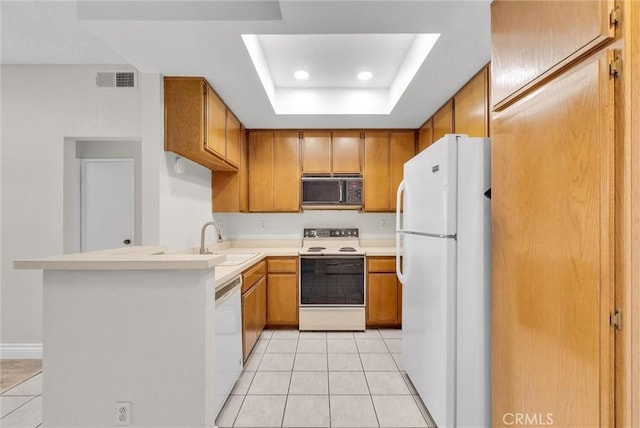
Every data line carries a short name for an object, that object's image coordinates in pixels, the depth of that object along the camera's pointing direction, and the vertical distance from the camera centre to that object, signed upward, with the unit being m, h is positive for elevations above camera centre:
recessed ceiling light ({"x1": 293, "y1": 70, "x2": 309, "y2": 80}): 2.81 +1.33
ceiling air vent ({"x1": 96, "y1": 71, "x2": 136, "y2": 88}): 2.56 +1.15
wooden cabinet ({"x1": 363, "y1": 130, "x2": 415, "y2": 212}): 3.66 +0.65
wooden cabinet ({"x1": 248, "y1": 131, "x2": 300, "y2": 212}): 3.67 +0.55
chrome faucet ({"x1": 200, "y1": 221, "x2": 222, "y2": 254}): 2.49 -0.28
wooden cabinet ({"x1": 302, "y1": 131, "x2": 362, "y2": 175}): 3.66 +0.77
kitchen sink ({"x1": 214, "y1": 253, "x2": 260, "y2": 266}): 2.97 -0.43
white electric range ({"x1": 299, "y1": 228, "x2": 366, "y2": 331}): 3.32 -0.86
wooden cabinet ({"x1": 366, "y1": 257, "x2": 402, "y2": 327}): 3.38 -0.89
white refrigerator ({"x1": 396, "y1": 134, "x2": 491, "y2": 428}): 1.56 -0.36
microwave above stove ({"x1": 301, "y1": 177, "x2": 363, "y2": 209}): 3.59 +0.27
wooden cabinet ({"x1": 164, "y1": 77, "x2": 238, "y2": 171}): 2.30 +0.78
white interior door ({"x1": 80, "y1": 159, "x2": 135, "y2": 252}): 3.87 +0.12
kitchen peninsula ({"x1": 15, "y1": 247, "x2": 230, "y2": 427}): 1.42 -0.61
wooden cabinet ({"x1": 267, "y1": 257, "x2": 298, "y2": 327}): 3.38 -0.89
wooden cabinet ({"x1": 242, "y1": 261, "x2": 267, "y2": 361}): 2.46 -0.85
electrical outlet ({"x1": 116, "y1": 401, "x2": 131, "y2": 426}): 1.44 -0.95
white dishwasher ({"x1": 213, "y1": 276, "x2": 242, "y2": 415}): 1.76 -0.81
